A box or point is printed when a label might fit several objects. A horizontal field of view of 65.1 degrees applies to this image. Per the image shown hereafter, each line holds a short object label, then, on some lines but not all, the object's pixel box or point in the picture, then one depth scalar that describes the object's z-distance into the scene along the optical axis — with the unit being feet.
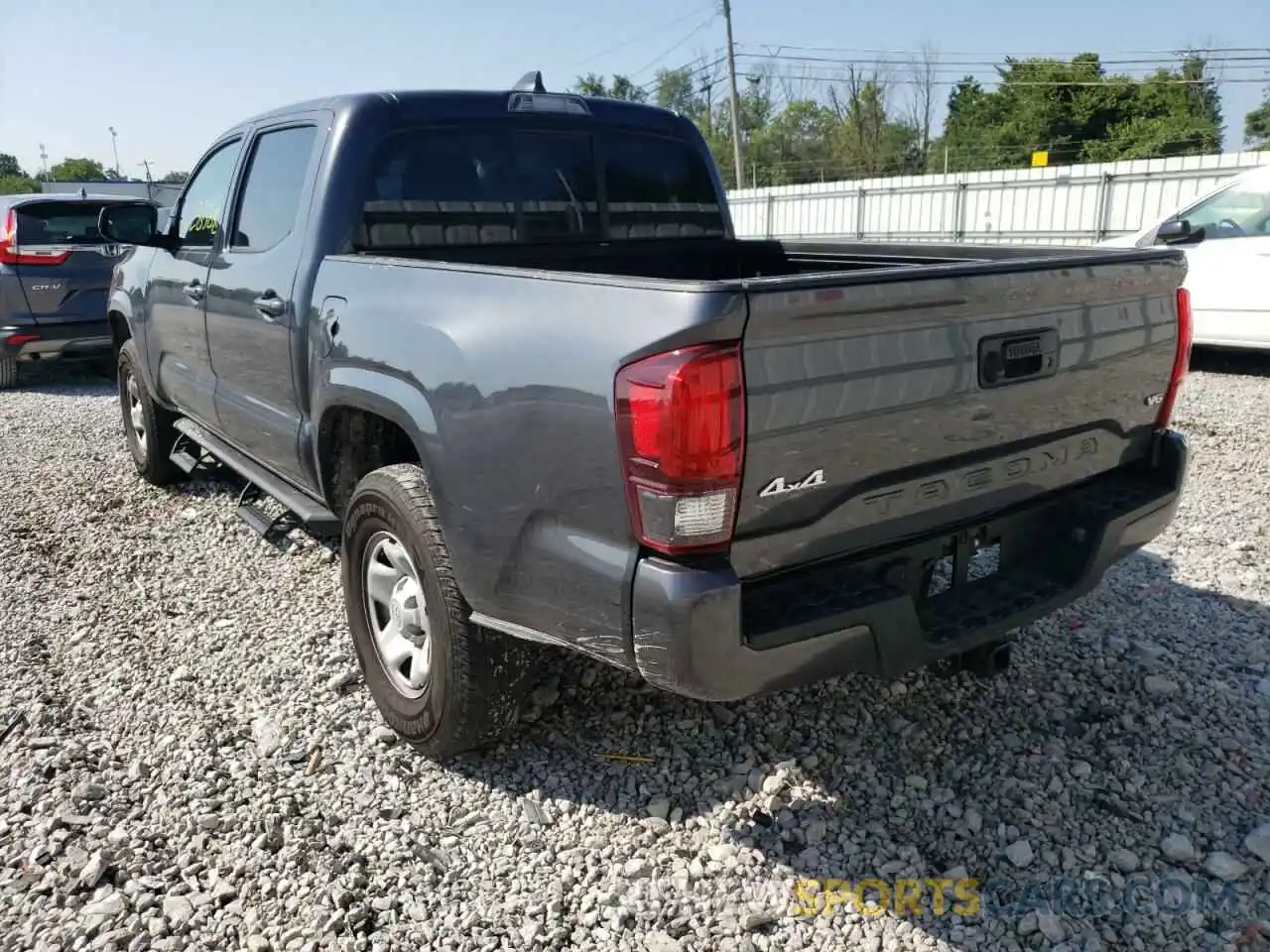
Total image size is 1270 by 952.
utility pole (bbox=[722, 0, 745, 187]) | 117.60
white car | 27.45
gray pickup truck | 7.07
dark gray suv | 30.83
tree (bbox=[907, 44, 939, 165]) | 199.71
